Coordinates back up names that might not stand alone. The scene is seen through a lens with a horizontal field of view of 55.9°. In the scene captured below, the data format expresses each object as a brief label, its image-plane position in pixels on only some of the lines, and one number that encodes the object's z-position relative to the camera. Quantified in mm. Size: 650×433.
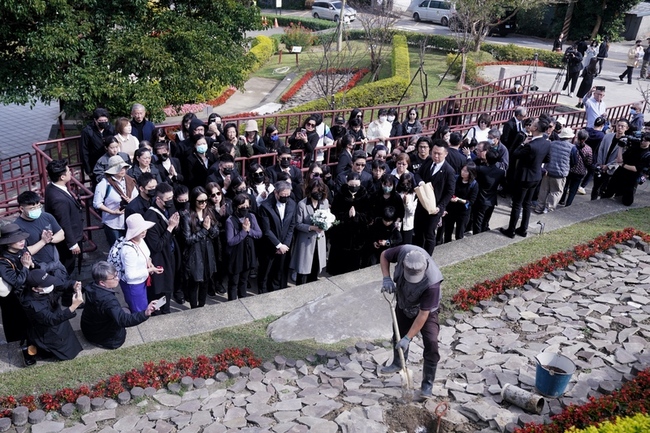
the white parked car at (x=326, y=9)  40062
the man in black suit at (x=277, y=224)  7547
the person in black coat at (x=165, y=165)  8266
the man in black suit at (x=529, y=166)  8453
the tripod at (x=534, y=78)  19702
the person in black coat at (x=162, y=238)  6766
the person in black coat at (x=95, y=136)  8883
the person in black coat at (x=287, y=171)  8430
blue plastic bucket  5363
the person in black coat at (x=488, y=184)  8859
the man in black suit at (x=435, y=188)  7930
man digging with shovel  5195
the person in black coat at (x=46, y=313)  5546
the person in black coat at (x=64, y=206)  7016
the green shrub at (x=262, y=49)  28547
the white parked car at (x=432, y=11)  37844
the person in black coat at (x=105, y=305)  5684
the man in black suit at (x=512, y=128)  11016
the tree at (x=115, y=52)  10484
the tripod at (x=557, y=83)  21647
